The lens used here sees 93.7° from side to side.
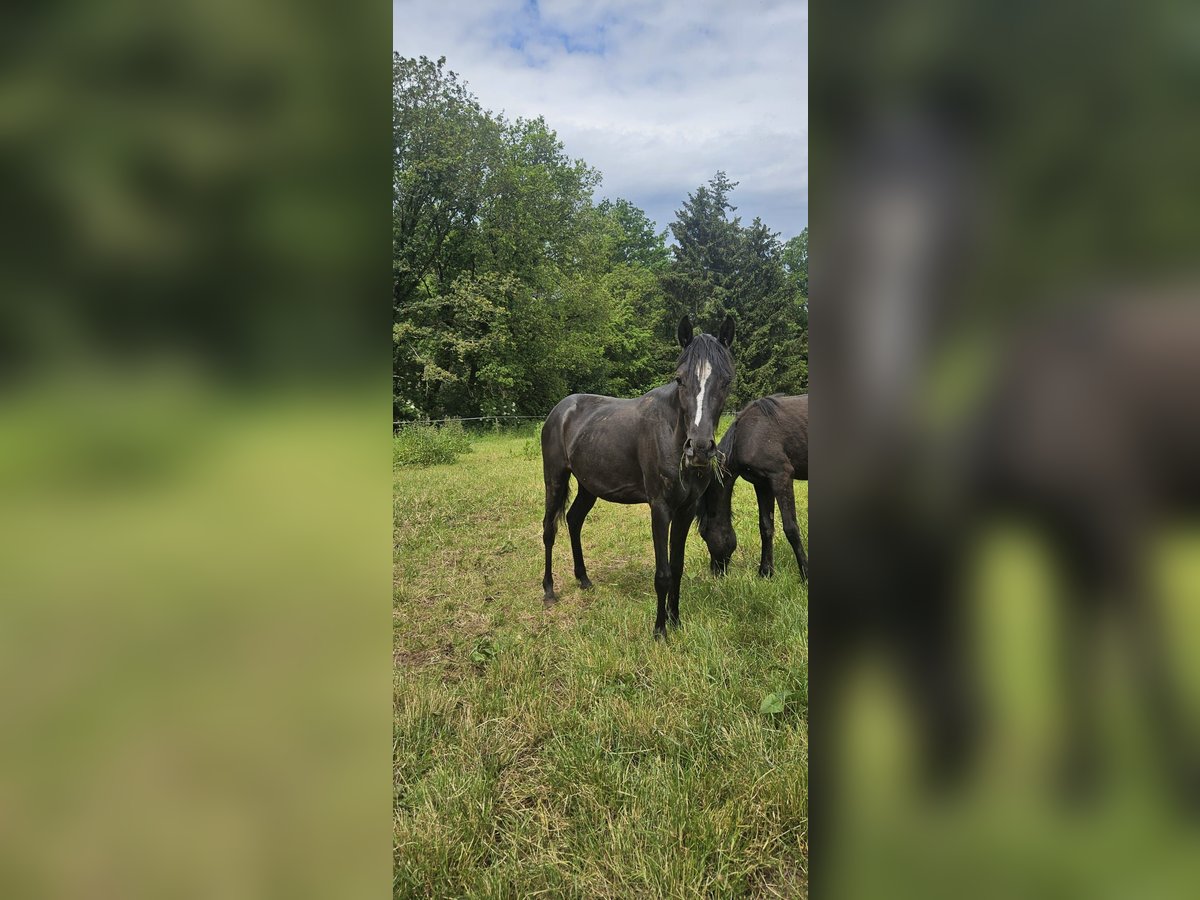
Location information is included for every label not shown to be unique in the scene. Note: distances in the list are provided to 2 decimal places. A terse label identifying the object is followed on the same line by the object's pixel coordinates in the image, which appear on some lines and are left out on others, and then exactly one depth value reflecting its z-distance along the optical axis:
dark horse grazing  4.55
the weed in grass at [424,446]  11.23
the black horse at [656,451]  3.31
